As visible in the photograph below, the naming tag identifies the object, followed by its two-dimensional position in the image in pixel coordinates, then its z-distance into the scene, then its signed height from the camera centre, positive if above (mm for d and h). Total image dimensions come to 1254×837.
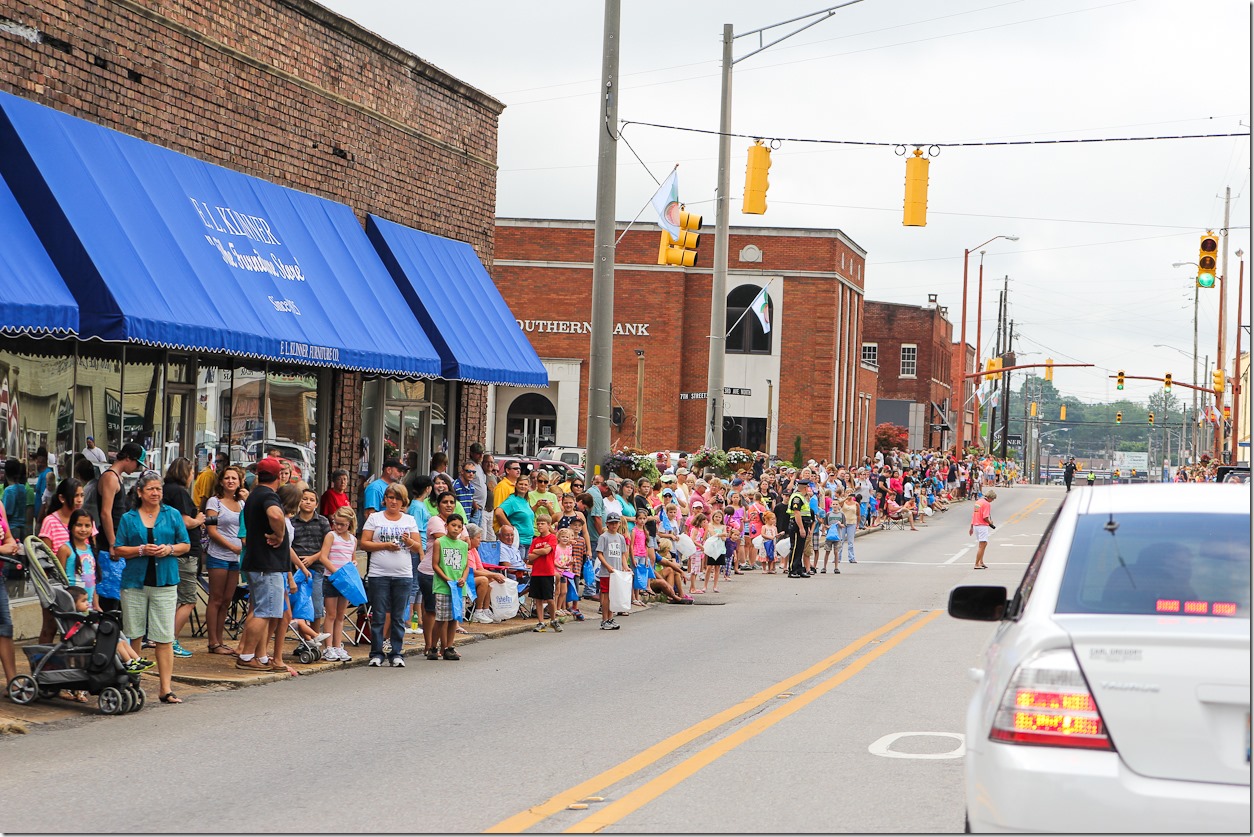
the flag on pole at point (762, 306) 44750 +3614
